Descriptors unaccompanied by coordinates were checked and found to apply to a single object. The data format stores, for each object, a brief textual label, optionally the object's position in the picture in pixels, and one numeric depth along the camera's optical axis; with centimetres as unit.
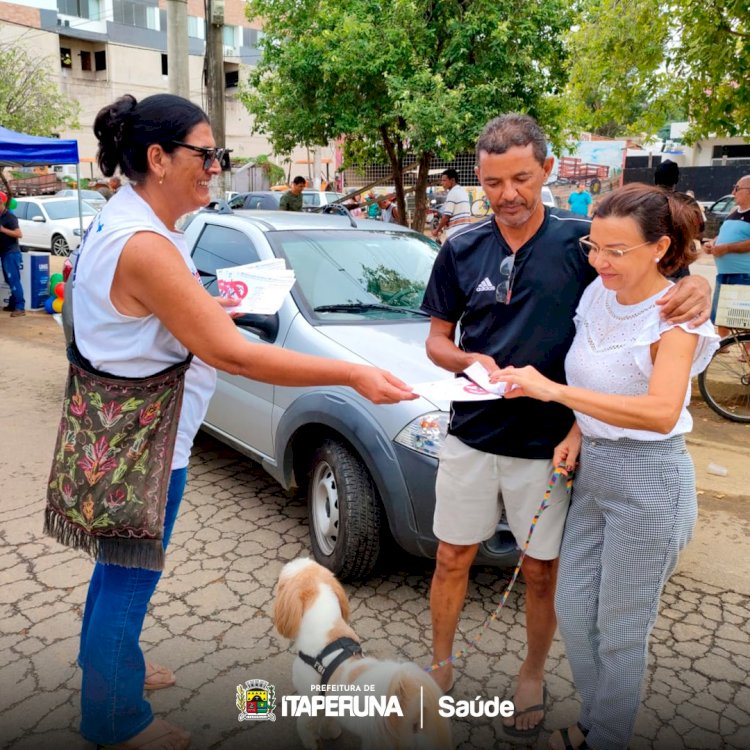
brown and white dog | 185
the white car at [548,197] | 1992
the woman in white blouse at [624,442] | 189
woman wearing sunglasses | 181
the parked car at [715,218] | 2107
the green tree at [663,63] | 679
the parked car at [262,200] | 1767
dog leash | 225
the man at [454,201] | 1018
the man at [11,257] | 1068
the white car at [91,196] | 2258
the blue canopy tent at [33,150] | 995
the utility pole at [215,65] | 1008
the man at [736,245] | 630
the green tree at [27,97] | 2972
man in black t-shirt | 227
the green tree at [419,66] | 737
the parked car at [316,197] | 2209
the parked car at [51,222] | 1894
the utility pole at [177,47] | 830
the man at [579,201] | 1855
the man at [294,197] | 1302
